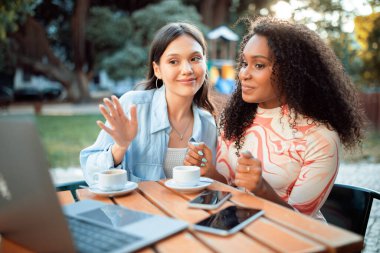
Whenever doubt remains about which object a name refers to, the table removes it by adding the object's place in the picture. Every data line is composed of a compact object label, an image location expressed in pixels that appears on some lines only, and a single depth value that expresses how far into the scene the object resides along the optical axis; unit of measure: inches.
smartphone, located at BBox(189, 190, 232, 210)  65.8
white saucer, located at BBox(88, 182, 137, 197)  72.5
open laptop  43.6
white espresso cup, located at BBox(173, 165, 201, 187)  76.5
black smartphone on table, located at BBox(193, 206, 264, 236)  55.0
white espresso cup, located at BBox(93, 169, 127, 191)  74.0
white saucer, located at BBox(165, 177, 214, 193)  74.7
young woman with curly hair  81.0
